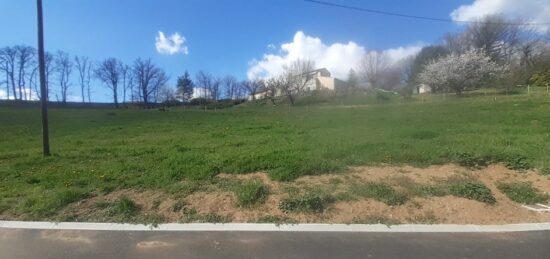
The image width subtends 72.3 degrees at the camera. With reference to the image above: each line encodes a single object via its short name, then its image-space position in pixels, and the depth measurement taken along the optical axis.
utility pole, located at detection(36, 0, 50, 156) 10.46
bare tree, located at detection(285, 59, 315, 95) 64.69
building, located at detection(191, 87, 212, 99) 88.11
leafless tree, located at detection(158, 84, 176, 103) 81.58
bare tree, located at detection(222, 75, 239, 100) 90.50
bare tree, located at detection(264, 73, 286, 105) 63.87
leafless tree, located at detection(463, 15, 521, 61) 55.72
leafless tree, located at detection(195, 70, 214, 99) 89.75
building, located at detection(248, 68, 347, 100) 68.03
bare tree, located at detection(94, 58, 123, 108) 78.38
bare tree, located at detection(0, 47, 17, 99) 66.12
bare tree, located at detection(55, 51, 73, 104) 71.44
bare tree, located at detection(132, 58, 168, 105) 78.81
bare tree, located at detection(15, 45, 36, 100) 66.75
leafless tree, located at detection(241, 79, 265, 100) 79.65
